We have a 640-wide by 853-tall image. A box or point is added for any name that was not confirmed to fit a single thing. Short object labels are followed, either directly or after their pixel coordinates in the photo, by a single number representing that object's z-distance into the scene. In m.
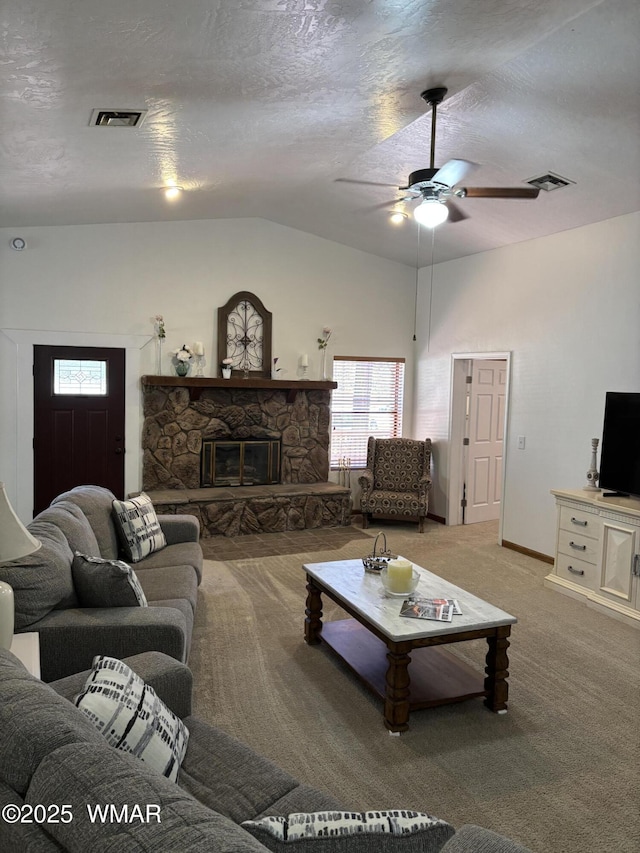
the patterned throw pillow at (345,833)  1.36
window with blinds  7.45
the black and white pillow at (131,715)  1.60
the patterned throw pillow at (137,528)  3.90
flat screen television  4.43
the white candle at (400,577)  3.24
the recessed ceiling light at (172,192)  5.15
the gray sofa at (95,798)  1.00
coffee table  2.84
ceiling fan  3.35
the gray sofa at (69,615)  2.59
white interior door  7.14
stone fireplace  6.39
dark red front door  6.02
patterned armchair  6.84
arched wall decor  6.73
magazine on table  3.00
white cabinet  4.25
